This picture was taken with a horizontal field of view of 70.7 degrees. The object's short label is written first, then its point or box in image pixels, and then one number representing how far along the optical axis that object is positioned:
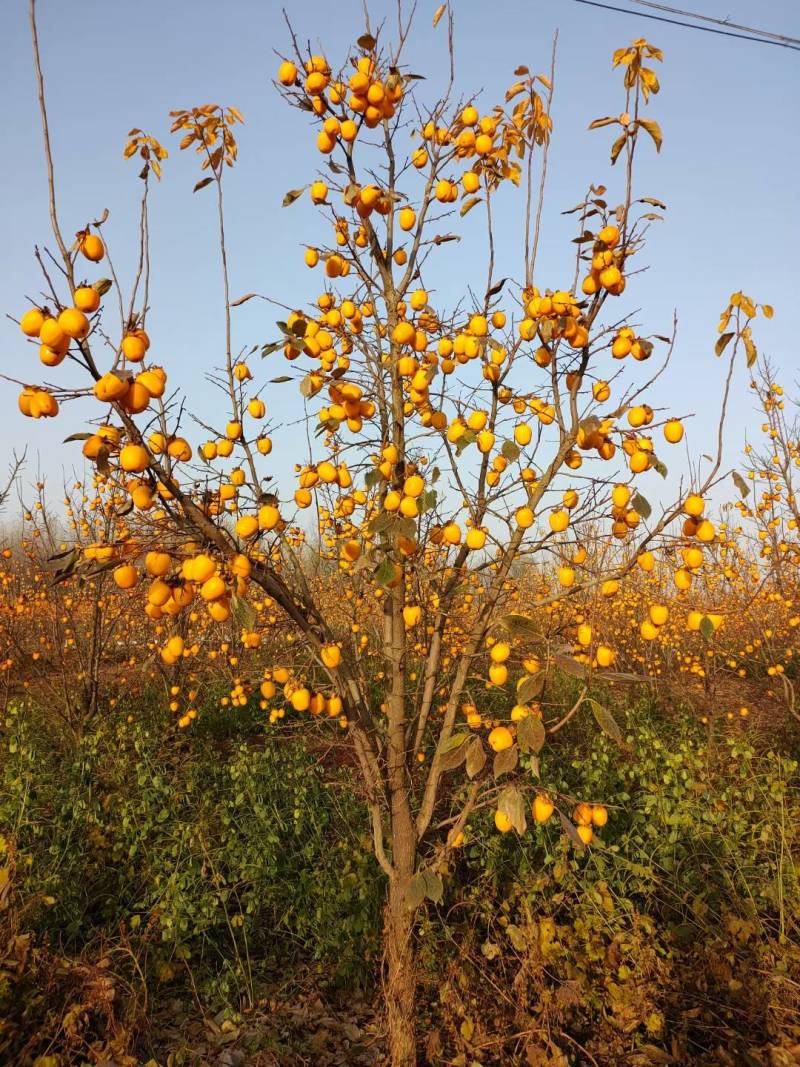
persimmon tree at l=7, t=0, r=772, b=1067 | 1.35
